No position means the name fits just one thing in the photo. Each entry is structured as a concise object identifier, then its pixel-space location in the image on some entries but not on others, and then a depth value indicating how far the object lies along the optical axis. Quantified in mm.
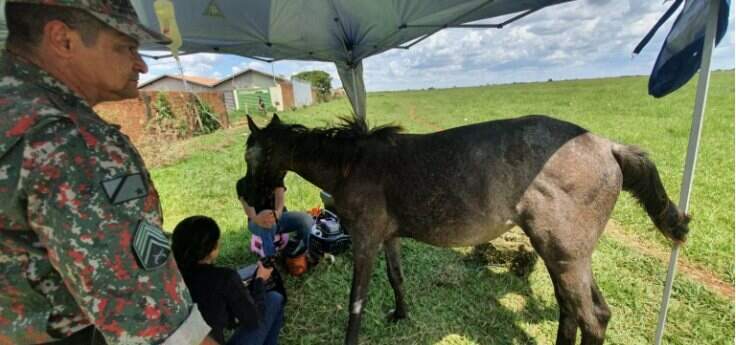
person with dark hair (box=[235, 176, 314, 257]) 3182
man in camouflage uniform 806
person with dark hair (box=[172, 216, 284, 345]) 2139
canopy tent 2176
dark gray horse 2379
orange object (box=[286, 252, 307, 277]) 4137
